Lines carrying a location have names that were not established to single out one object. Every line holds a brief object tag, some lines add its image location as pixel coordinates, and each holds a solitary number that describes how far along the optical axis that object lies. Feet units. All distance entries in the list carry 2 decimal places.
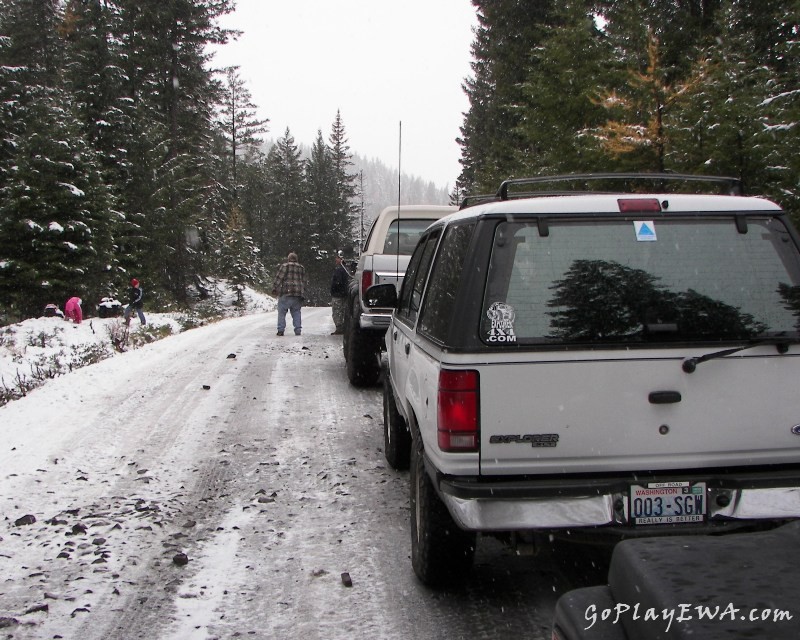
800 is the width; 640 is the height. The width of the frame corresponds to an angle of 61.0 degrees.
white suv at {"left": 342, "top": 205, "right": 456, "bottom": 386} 28.50
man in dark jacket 45.24
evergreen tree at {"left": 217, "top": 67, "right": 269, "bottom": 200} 197.67
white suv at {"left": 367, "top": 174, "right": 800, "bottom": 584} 9.94
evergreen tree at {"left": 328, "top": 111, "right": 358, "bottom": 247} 205.01
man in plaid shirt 49.19
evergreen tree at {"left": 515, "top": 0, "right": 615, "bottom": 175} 55.06
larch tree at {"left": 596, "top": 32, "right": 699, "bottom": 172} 42.70
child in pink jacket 71.20
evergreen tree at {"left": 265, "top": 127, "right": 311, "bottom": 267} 202.80
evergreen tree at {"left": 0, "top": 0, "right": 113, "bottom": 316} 76.18
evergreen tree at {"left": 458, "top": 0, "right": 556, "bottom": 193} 82.74
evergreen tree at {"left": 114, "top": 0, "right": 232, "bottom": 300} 102.94
